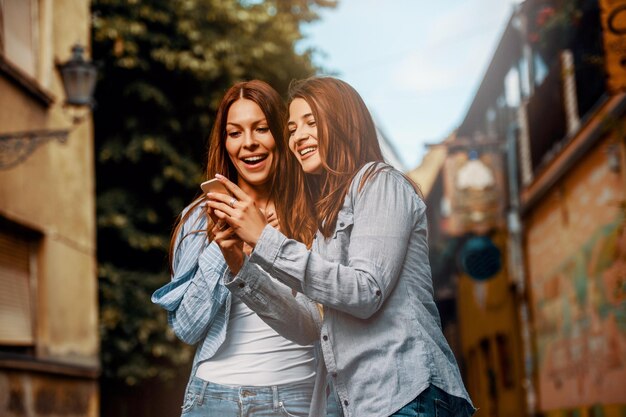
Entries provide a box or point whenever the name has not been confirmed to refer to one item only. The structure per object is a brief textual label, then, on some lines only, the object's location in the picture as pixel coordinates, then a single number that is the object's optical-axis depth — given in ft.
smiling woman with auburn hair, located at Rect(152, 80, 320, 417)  10.80
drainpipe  63.57
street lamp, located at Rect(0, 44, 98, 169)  35.27
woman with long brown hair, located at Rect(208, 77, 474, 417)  9.28
